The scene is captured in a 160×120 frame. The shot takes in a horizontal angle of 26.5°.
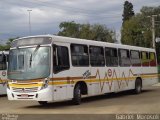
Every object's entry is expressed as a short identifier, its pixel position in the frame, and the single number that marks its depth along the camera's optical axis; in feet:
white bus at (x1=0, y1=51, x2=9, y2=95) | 69.94
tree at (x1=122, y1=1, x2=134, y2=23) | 255.68
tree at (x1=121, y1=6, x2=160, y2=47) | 212.49
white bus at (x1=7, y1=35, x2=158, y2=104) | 45.34
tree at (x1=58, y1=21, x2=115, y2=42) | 205.61
